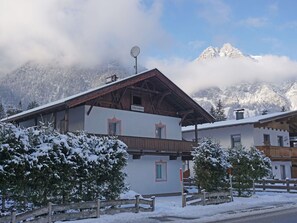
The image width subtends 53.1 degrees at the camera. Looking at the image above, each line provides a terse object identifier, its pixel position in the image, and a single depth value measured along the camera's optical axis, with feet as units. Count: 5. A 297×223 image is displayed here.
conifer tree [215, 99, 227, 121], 249.99
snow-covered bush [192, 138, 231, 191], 58.44
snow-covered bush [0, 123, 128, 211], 34.97
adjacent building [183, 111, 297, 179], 96.26
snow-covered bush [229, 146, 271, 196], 64.43
